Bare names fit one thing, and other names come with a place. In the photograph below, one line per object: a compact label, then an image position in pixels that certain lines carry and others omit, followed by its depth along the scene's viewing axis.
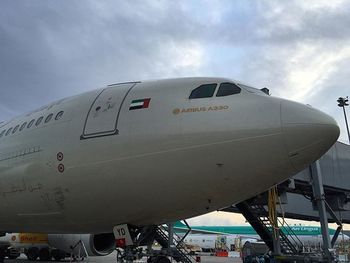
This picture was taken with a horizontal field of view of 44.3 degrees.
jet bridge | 15.44
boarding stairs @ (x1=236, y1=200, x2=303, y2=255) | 16.61
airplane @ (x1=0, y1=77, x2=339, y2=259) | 6.98
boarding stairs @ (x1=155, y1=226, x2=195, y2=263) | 15.39
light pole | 22.22
